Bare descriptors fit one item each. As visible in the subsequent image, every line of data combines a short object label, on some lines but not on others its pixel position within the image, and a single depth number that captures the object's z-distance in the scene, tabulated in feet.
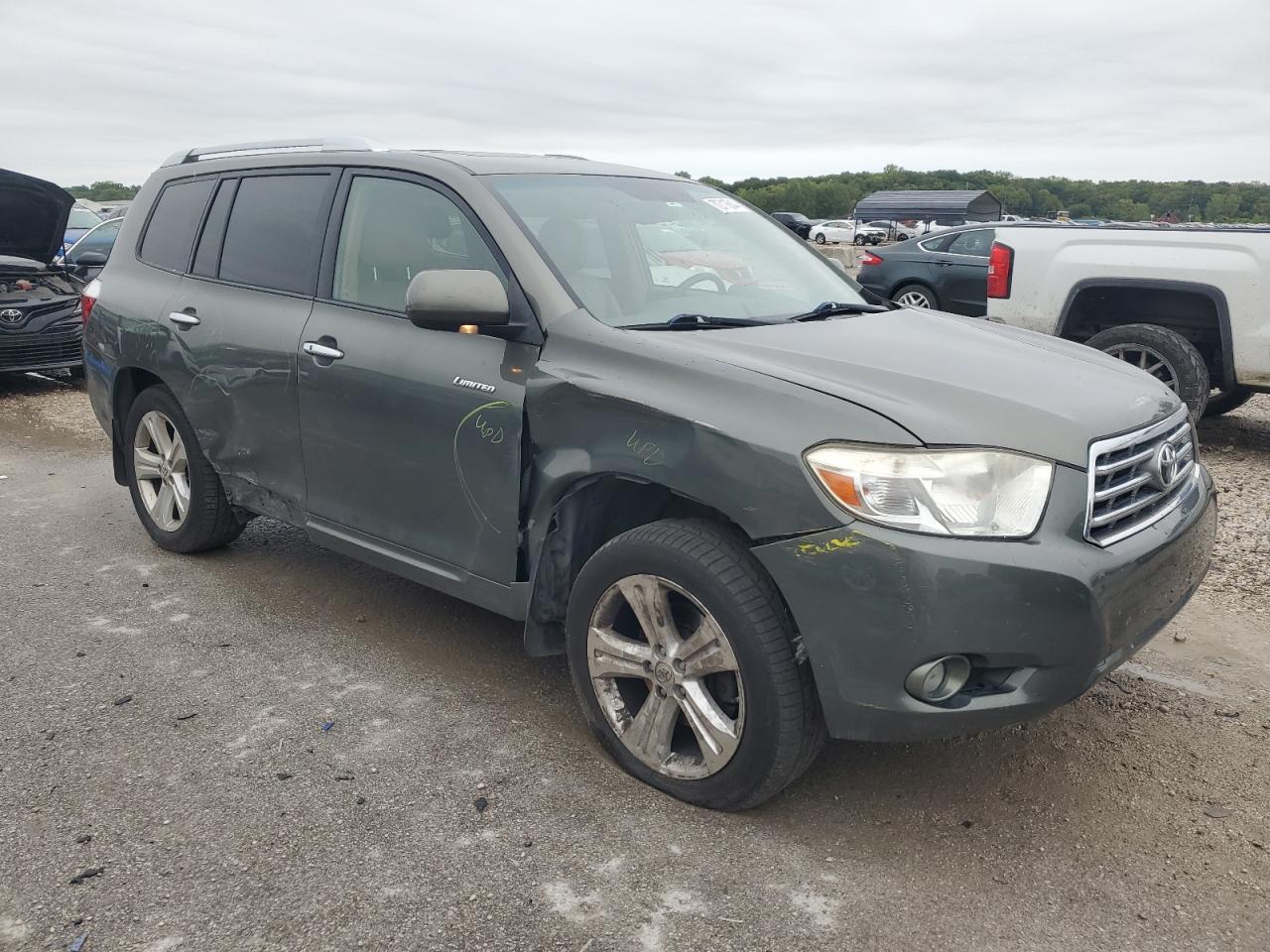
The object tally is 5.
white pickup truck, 21.95
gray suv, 8.24
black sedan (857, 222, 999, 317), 39.52
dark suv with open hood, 29.66
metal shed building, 169.27
